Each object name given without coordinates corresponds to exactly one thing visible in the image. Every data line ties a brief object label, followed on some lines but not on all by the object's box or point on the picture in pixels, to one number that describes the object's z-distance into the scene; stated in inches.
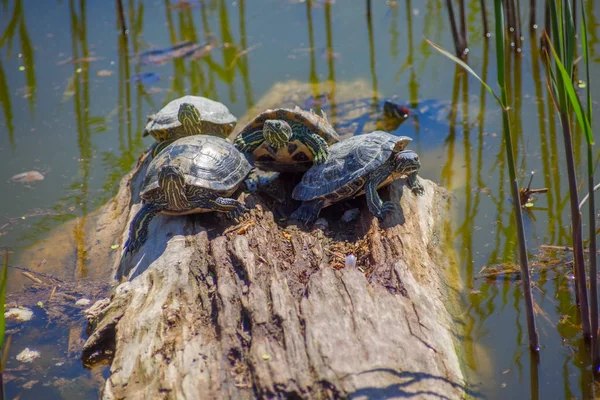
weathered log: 245.9
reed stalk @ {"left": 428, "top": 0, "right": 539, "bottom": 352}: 207.5
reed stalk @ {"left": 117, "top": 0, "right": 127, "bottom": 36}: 730.4
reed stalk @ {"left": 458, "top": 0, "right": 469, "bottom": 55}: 615.4
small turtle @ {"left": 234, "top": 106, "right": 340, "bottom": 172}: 384.2
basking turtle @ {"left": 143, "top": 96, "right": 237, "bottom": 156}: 456.4
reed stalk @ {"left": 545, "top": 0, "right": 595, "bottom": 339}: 216.7
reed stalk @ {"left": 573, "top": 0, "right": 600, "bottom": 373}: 227.5
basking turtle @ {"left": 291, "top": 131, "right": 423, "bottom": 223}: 357.7
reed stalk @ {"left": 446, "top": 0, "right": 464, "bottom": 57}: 599.7
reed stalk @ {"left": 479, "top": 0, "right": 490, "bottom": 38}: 610.9
